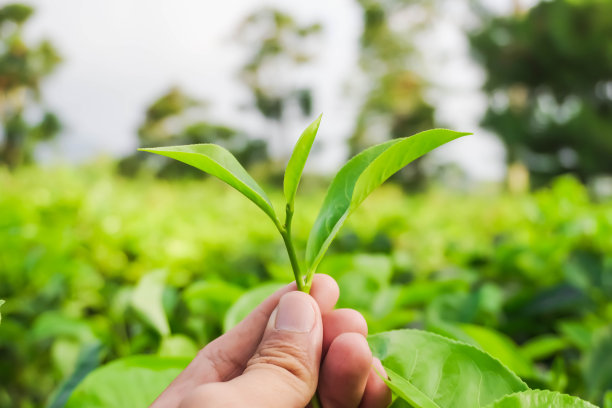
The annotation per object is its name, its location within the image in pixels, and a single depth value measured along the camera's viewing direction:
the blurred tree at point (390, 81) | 15.36
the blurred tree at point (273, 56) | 20.67
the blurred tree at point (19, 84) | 19.57
